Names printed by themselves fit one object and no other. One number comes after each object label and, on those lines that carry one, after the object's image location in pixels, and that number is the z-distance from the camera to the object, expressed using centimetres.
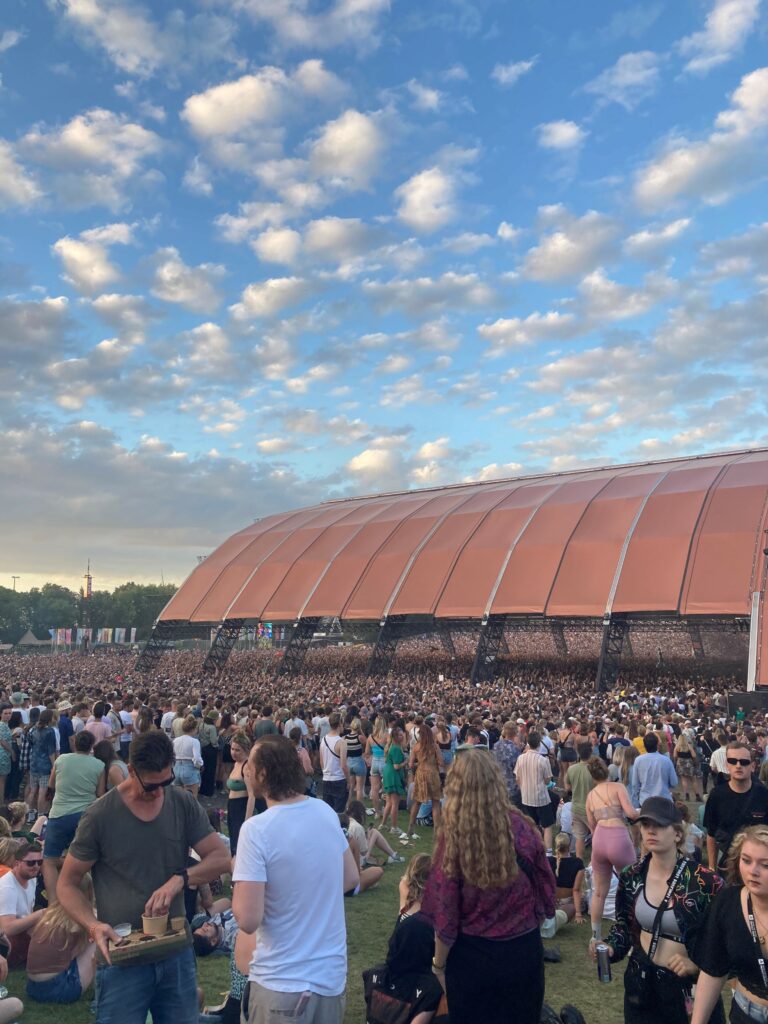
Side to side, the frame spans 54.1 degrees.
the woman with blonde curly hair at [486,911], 357
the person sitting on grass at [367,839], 928
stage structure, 3347
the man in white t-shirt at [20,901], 660
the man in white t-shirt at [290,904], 331
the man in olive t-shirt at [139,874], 357
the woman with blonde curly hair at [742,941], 338
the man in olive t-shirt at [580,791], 943
